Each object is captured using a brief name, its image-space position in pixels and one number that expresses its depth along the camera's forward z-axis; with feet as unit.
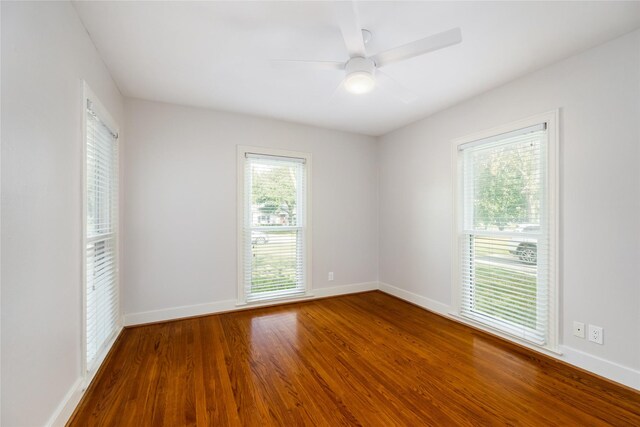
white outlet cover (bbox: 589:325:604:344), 6.82
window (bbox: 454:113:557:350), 7.89
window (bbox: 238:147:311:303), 11.69
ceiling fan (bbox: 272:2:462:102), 4.98
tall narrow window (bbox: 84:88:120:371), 6.61
